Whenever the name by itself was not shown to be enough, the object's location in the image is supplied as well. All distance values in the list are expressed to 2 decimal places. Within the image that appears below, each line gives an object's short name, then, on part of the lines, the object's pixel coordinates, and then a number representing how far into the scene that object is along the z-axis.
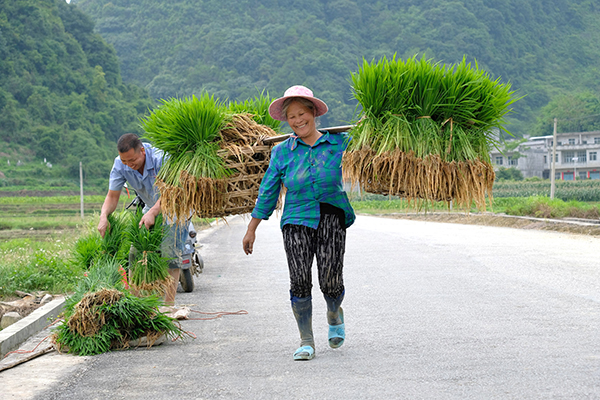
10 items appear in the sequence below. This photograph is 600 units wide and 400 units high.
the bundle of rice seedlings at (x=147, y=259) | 6.17
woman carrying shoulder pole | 4.76
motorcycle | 7.87
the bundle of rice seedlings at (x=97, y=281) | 5.23
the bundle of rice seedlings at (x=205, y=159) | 5.45
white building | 82.00
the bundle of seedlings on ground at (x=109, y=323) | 5.04
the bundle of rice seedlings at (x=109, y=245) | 6.39
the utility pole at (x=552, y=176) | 35.66
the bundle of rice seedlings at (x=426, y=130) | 4.59
